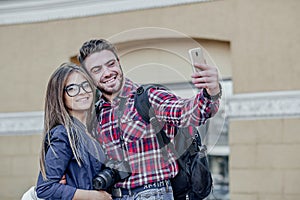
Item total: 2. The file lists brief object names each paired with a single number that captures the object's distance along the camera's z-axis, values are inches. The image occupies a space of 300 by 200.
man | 74.0
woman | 76.5
